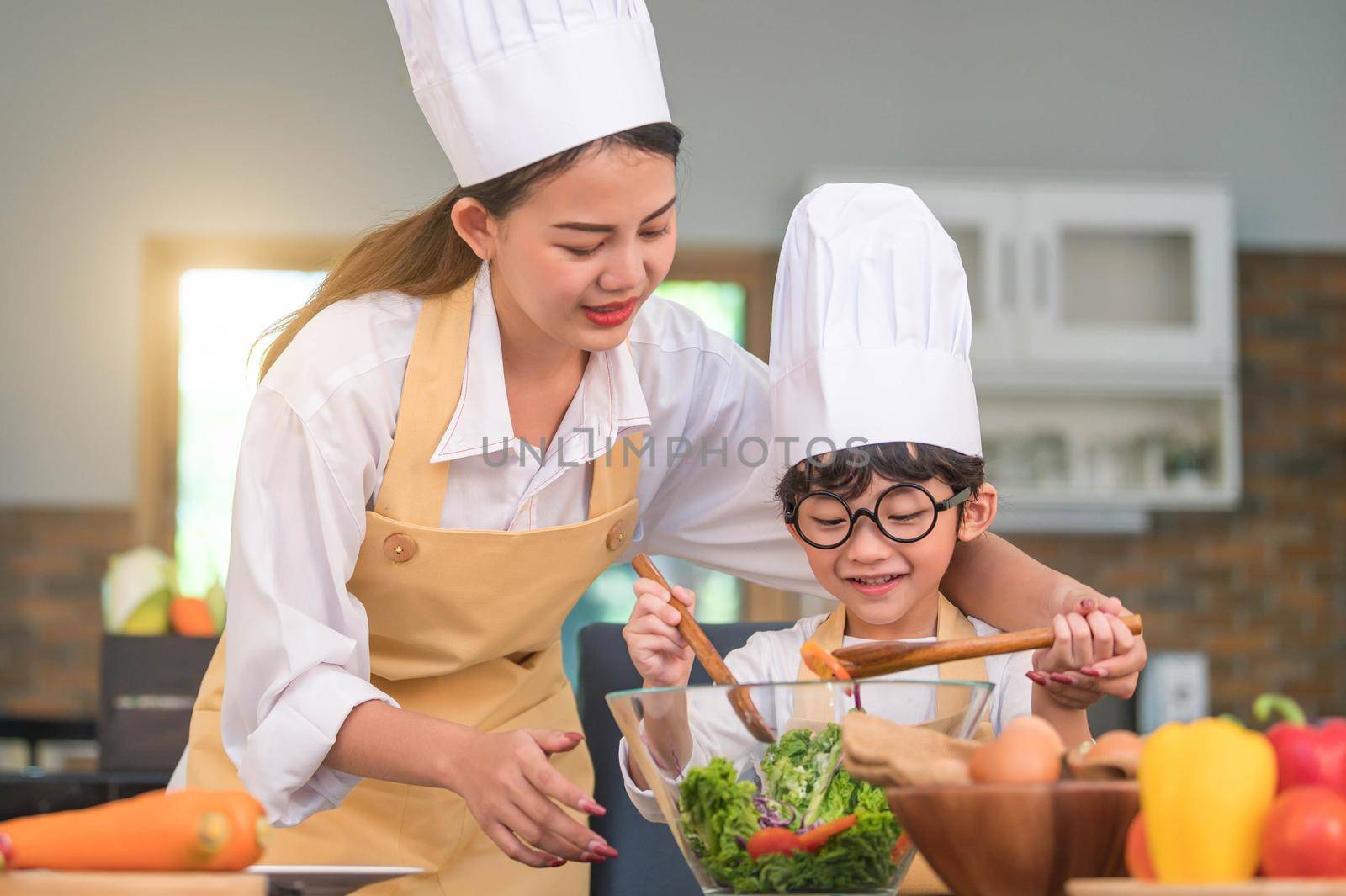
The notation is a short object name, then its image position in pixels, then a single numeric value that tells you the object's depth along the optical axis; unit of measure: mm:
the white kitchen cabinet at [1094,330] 4328
